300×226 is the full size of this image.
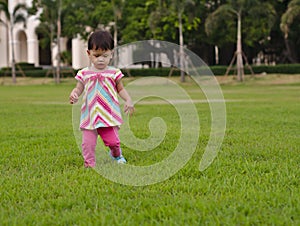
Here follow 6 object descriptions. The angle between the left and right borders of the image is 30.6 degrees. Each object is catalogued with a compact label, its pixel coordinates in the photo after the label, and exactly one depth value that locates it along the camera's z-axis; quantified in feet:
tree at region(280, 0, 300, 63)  107.65
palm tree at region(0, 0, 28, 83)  140.46
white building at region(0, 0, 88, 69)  180.28
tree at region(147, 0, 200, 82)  120.26
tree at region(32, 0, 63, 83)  136.15
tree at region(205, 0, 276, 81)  115.14
